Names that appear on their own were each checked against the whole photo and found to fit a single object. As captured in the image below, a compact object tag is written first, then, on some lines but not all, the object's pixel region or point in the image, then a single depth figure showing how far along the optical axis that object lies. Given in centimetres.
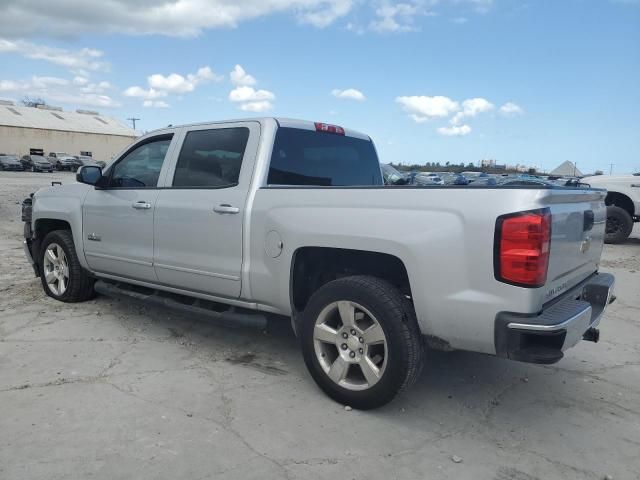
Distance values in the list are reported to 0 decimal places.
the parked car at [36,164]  4666
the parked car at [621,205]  1094
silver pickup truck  279
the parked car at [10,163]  4488
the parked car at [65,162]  5133
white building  6156
